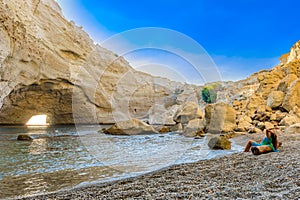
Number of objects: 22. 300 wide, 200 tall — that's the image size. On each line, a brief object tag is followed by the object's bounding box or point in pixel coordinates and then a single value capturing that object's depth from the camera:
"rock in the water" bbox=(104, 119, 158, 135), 18.85
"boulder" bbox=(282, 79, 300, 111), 16.88
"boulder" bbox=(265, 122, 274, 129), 15.32
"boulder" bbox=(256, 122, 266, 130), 15.76
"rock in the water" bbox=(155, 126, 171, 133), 20.83
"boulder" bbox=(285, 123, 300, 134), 11.72
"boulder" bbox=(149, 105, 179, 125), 33.19
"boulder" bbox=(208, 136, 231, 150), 9.67
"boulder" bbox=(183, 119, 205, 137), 16.12
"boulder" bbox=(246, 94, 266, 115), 21.09
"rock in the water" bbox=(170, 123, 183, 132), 21.17
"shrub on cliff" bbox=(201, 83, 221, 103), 45.98
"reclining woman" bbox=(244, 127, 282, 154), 6.67
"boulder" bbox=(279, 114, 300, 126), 14.90
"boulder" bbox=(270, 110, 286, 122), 16.64
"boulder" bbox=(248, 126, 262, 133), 14.78
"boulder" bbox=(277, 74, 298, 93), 19.85
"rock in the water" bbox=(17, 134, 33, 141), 14.05
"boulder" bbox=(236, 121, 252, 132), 16.38
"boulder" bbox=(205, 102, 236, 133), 17.05
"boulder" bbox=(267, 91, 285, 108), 18.67
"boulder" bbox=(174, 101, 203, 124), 21.66
